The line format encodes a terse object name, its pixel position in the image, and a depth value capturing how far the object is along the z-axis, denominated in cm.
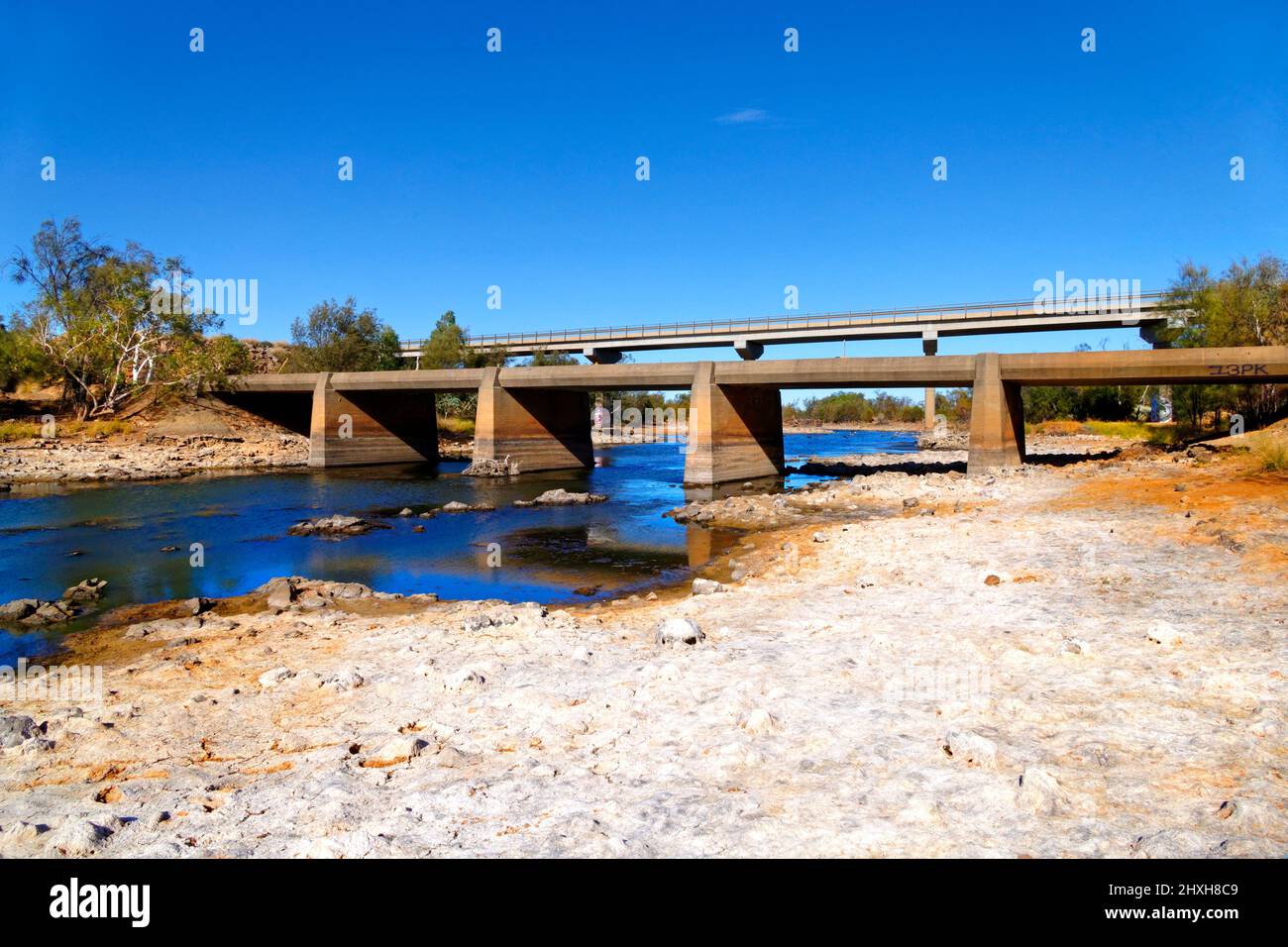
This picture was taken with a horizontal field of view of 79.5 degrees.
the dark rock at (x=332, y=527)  2661
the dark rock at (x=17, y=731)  710
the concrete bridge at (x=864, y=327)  6075
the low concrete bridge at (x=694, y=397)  3675
